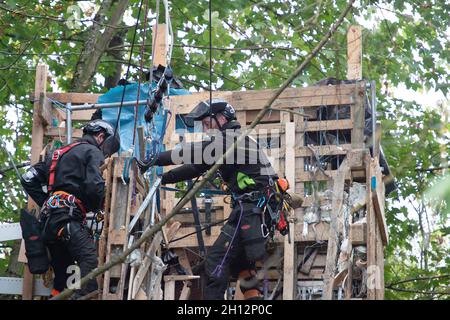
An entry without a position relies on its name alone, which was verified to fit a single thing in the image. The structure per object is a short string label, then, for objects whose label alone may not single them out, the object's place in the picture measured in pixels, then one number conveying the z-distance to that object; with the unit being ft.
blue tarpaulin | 38.11
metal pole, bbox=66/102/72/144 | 35.76
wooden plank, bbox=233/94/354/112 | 35.24
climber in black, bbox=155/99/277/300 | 31.45
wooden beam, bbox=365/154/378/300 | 32.53
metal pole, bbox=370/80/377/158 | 35.72
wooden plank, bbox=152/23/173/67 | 39.27
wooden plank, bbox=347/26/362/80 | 37.14
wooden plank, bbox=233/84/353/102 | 35.32
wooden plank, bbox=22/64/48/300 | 36.78
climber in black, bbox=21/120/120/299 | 31.24
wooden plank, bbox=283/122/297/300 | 33.24
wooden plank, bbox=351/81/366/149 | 34.76
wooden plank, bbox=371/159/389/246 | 34.21
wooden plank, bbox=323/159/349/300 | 32.03
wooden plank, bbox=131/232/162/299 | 30.52
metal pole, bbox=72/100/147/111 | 35.52
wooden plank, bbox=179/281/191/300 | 33.75
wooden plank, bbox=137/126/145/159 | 31.68
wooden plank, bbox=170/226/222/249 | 35.12
